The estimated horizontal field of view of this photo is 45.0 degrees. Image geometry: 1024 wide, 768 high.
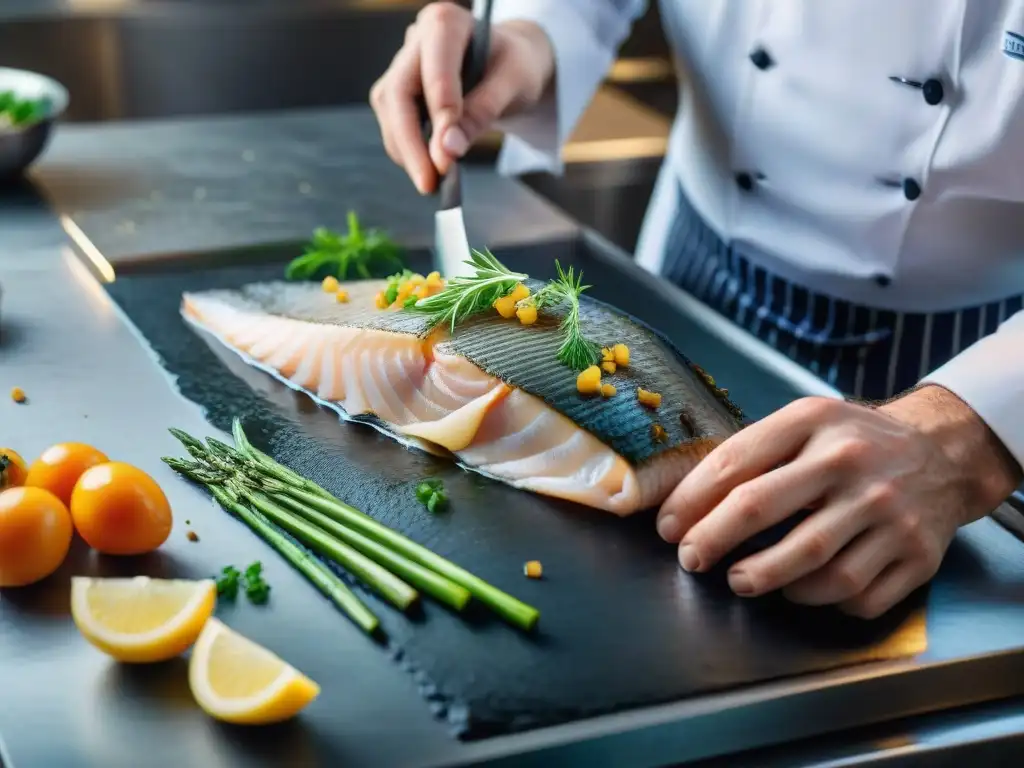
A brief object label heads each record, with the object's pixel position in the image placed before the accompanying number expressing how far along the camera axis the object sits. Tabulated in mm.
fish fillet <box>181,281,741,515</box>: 1499
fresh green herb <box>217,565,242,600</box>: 1275
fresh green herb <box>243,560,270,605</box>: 1271
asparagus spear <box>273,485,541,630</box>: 1243
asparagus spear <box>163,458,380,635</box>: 1244
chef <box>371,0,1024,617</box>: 1343
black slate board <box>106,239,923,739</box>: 1165
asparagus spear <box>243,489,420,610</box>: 1269
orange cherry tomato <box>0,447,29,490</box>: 1393
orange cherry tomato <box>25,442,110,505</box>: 1387
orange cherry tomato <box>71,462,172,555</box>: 1305
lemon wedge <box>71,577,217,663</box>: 1142
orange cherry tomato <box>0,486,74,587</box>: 1244
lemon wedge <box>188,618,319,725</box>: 1070
